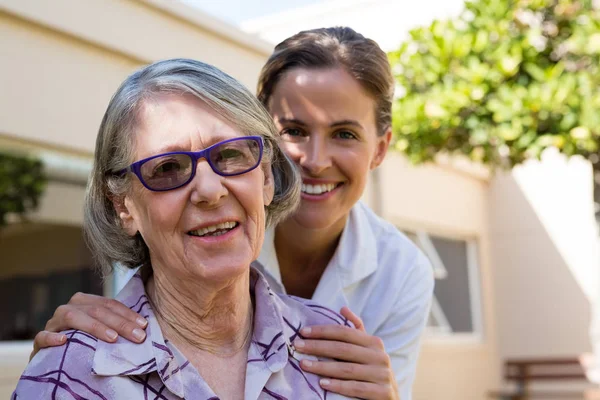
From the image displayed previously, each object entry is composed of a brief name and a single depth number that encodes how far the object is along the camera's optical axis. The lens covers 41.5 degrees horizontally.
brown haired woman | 2.47
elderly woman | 1.67
